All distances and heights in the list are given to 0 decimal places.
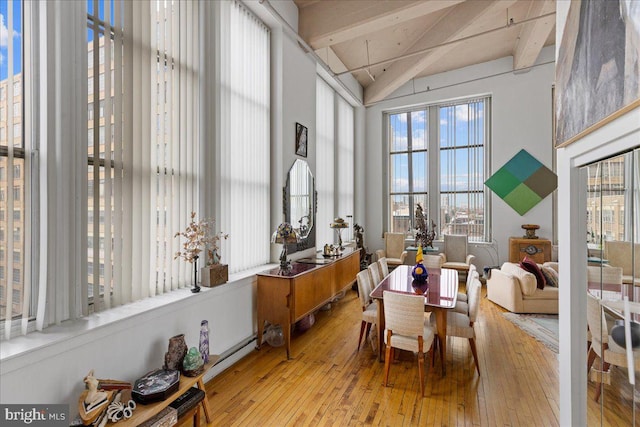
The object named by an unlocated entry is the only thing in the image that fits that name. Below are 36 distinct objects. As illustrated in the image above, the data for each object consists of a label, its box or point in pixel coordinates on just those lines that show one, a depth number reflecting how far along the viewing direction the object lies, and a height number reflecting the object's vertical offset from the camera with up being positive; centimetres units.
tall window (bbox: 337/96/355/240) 757 +149
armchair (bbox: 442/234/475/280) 752 -92
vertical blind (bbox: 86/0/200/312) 237 +65
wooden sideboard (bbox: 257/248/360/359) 362 -105
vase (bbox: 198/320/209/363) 276 -120
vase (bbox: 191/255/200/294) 298 -67
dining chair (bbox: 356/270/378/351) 365 -114
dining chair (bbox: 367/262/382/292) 414 -88
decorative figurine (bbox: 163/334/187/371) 242 -117
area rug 403 -174
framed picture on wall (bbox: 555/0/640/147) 102 +62
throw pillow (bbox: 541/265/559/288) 516 -111
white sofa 496 -139
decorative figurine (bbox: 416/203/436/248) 748 -50
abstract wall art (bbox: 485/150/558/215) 718 +78
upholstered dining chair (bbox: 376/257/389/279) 484 -91
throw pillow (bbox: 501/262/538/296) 494 -113
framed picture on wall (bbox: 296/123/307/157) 510 +130
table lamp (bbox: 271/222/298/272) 386 -28
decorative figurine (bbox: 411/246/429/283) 400 -82
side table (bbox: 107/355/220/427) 185 -133
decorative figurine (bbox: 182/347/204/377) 244 -125
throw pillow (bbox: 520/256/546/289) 505 -99
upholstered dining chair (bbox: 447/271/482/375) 321 -123
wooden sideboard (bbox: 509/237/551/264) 675 -84
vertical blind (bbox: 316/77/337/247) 642 +123
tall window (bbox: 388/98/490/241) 793 +135
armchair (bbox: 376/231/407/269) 795 -93
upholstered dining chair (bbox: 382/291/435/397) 288 -114
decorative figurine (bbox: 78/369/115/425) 175 -115
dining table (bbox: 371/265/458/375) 320 -95
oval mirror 488 +19
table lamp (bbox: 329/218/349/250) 563 -20
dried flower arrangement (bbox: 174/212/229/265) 299 -29
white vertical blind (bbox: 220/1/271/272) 372 +107
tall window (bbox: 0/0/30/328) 188 +30
